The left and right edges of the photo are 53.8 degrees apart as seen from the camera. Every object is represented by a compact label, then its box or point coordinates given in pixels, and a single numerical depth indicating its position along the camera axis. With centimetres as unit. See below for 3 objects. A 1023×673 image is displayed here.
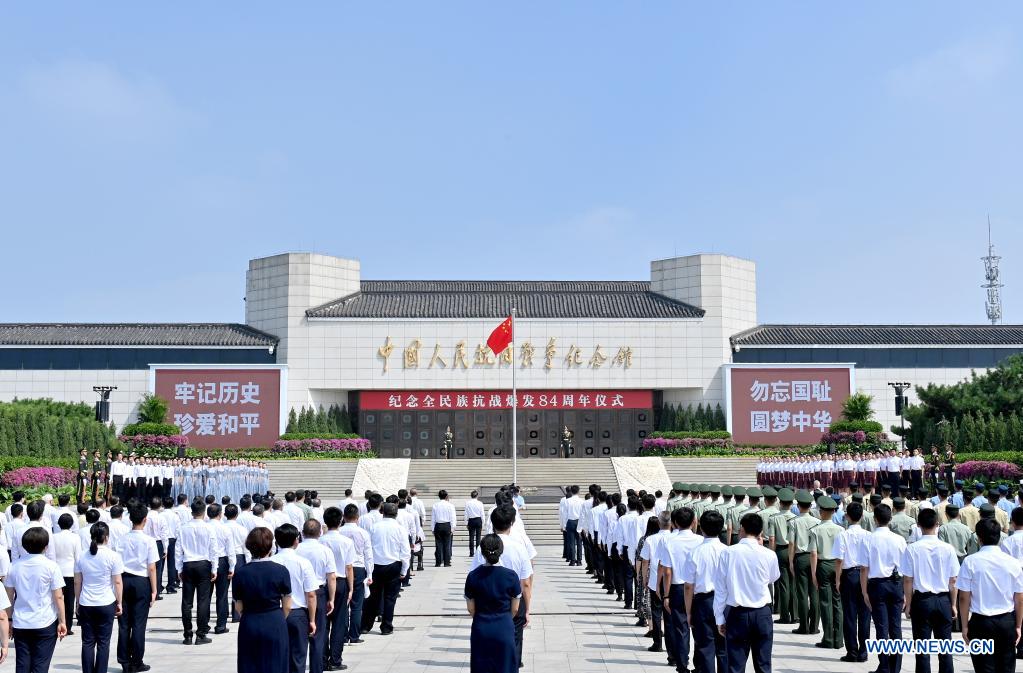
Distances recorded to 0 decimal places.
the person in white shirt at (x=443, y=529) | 1741
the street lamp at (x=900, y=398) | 3312
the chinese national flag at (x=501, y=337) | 3189
